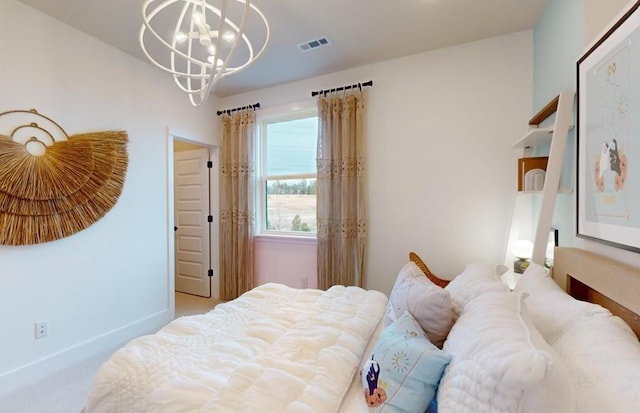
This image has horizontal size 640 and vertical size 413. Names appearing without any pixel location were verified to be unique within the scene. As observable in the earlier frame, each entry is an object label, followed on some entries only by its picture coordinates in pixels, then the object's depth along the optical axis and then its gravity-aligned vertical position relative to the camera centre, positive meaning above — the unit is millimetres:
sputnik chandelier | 1380 +1504
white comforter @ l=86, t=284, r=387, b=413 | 955 -641
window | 3492 +409
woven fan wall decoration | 2014 +244
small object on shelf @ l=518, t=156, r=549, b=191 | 1884 +234
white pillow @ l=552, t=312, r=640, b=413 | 645 -425
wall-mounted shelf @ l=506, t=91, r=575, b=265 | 1535 +291
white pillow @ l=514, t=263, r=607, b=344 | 978 -396
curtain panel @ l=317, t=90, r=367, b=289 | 3018 +162
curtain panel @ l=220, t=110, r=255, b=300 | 3611 +17
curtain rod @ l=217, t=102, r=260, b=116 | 3578 +1272
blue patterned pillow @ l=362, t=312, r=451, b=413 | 905 -570
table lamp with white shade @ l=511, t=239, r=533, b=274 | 2064 -374
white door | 3977 -227
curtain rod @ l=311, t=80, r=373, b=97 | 2979 +1284
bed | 685 -509
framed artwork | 976 +263
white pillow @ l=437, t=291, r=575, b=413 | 622 -410
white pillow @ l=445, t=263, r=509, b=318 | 1284 -386
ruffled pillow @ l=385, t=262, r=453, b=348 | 1183 -454
